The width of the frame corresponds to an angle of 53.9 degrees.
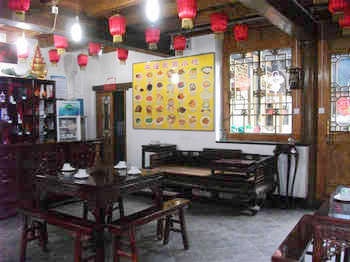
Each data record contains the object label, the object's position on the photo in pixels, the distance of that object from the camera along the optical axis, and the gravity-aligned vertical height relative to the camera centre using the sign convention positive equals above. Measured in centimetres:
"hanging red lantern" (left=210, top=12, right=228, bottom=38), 419 +120
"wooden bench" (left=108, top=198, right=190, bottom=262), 301 -94
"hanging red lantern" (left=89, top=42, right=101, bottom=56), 526 +113
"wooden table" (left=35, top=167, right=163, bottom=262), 310 -64
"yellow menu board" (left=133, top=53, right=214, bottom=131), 617 +51
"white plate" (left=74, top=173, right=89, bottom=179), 348 -55
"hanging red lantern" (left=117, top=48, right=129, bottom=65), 546 +106
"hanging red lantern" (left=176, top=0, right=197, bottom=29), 344 +110
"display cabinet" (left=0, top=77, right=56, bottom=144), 620 +22
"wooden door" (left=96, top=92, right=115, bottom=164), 775 +0
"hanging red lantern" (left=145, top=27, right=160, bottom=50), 459 +114
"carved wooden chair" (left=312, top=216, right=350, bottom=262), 212 -74
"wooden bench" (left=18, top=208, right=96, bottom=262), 300 -96
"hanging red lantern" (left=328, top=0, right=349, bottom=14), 336 +111
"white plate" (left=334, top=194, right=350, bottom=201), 256 -60
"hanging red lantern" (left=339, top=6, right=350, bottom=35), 372 +108
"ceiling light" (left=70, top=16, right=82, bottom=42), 434 +116
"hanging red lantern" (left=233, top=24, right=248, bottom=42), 468 +121
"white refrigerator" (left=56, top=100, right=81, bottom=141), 717 +3
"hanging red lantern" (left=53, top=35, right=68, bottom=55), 488 +112
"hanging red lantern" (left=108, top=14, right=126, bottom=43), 402 +112
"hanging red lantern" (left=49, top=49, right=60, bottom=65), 570 +110
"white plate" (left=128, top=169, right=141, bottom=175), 370 -55
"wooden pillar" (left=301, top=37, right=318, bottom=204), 523 +24
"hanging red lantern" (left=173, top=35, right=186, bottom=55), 486 +110
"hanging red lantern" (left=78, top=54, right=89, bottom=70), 609 +109
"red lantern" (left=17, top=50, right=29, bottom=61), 551 +108
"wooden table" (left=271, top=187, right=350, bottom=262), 216 -91
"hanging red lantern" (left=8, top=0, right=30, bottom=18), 328 +113
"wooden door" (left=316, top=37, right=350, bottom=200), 513 +1
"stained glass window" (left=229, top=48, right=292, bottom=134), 557 +44
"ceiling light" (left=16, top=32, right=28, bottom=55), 533 +119
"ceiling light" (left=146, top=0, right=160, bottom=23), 347 +113
